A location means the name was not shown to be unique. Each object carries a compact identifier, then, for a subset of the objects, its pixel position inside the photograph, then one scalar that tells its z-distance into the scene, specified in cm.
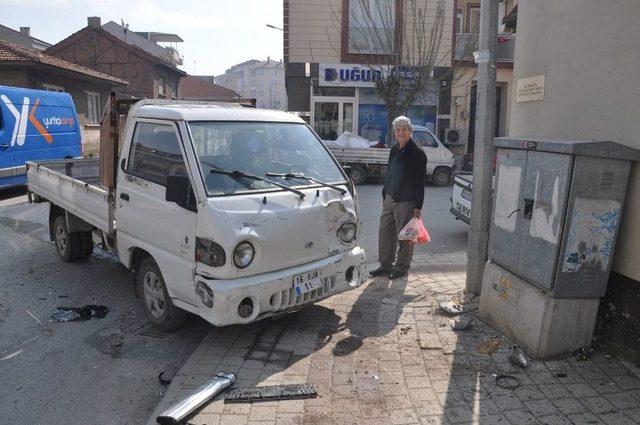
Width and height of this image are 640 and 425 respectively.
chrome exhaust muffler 331
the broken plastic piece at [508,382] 370
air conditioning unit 2130
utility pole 511
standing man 600
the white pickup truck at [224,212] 412
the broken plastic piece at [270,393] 358
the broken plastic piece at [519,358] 394
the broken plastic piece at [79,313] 535
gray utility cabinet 367
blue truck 1250
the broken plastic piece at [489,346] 424
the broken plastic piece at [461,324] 467
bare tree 1867
